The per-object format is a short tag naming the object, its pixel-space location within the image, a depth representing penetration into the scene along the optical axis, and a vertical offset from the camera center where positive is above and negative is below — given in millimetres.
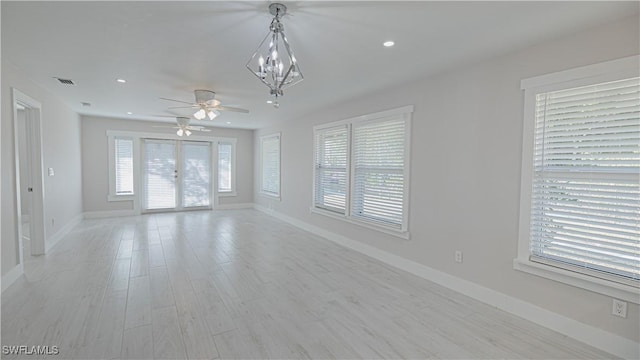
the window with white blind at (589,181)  2143 -67
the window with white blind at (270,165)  7387 +72
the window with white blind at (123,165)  7152 +13
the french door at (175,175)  7609 -236
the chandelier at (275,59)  1979 +745
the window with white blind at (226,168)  8469 -28
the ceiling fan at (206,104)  4091 +896
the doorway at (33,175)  4035 -151
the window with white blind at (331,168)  5020 +8
